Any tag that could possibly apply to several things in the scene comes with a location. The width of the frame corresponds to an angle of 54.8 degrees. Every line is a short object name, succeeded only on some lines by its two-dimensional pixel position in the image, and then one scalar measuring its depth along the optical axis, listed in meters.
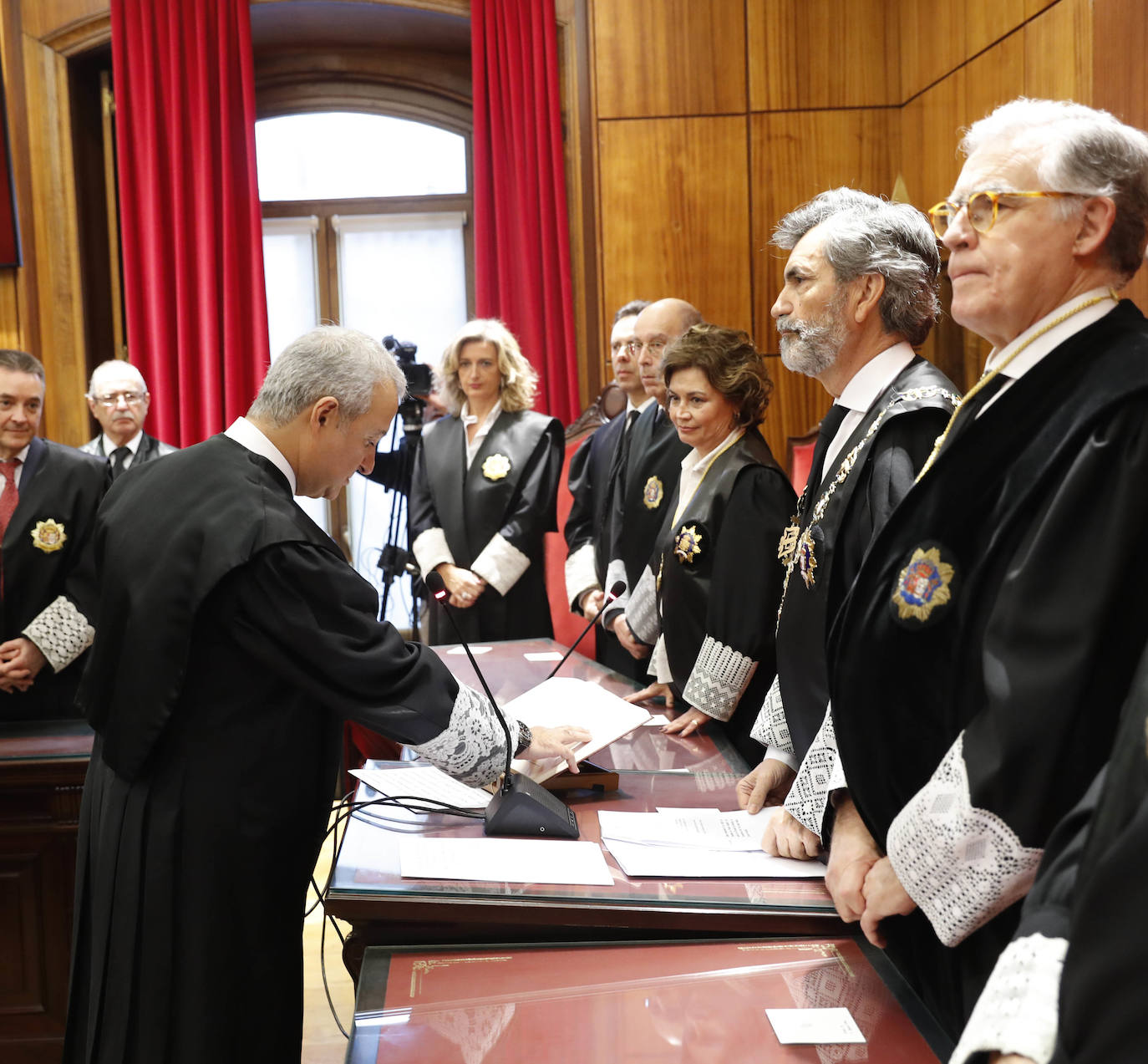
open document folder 1.85
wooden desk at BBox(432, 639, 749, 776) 2.07
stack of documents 1.47
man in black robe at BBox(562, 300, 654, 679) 3.52
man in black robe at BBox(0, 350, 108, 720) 3.01
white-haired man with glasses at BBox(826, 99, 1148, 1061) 1.02
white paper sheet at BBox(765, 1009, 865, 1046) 1.10
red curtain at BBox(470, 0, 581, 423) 4.93
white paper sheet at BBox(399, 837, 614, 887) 1.46
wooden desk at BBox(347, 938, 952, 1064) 1.10
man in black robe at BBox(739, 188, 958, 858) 1.61
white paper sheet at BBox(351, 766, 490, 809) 1.81
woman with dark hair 2.25
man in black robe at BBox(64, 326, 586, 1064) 1.61
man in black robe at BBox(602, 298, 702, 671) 3.09
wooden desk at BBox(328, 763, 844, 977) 1.35
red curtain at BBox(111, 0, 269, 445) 4.98
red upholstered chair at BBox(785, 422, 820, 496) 4.19
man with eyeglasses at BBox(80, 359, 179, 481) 4.11
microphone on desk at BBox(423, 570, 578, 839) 1.64
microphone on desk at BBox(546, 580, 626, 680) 3.21
